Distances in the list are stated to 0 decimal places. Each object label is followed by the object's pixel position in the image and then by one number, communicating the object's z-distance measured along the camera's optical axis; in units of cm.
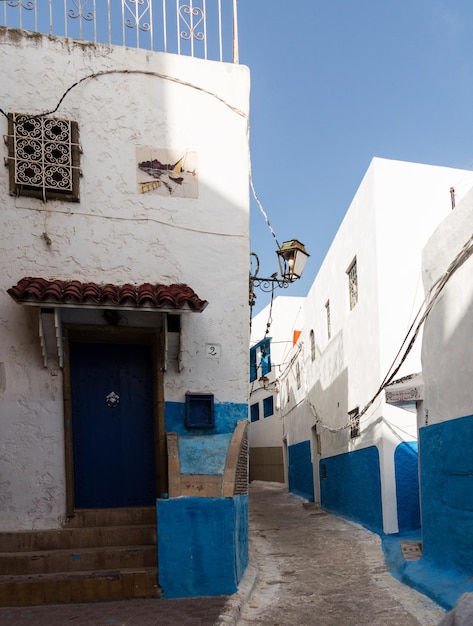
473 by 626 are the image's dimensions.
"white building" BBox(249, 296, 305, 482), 2450
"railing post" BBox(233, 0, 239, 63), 830
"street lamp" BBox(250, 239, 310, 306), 859
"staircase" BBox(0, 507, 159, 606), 577
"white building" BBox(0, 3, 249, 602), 671
